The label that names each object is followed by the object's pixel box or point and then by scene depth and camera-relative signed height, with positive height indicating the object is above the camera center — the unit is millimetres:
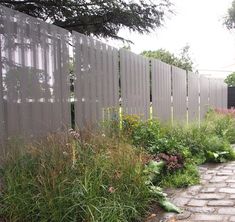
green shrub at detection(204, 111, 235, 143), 6446 -642
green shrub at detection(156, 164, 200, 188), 3526 -1052
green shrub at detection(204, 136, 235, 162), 4928 -961
